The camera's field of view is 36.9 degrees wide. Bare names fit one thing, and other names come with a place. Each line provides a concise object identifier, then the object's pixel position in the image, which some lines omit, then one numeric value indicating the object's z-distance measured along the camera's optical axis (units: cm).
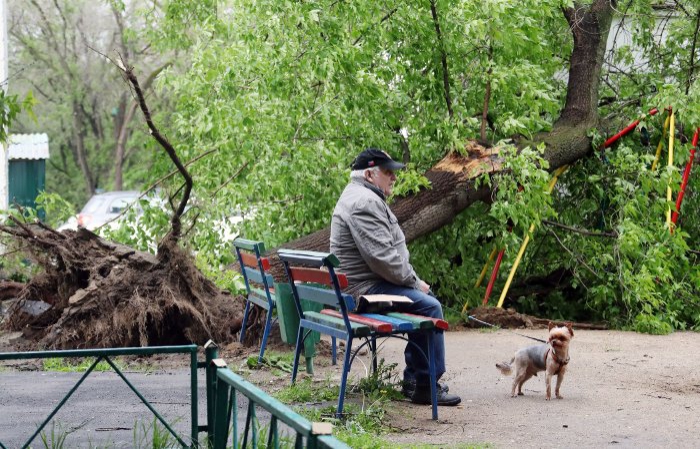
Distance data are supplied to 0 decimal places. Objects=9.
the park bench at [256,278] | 808
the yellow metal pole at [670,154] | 1129
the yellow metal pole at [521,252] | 1142
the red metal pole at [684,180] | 1166
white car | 2517
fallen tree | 877
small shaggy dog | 671
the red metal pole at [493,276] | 1155
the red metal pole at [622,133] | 1169
